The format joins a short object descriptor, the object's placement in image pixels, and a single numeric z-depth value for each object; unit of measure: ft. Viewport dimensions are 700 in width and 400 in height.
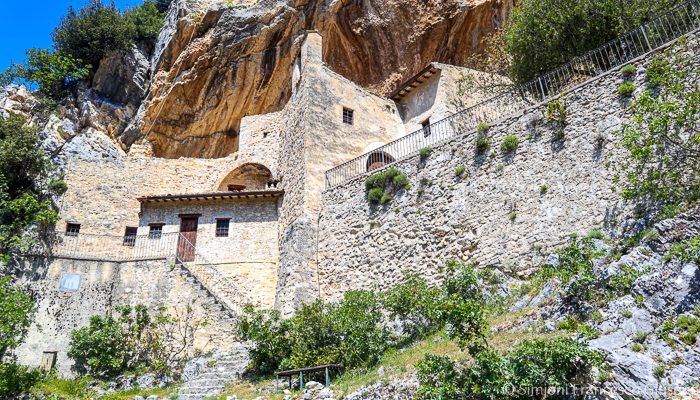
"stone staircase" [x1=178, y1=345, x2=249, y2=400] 47.55
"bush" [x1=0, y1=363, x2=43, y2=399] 47.42
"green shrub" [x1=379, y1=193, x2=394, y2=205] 59.88
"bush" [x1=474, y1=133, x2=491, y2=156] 53.42
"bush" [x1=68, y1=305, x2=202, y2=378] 53.52
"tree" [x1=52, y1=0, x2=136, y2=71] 91.25
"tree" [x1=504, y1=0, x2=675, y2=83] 53.78
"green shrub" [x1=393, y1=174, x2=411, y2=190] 58.75
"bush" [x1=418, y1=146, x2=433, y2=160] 58.18
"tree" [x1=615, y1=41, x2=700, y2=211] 38.01
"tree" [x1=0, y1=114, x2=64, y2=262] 65.62
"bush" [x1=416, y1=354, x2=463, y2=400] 29.76
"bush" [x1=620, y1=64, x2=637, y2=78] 45.24
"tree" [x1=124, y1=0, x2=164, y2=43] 96.43
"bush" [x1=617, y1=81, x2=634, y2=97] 44.55
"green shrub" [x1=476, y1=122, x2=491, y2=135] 53.88
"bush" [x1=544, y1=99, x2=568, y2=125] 48.19
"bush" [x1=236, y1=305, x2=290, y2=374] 48.57
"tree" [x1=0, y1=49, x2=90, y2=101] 87.10
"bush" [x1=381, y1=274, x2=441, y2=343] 45.01
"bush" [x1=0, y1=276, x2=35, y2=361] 51.13
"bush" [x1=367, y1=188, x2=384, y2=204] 60.80
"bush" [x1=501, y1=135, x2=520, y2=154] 50.88
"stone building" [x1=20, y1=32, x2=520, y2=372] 60.85
